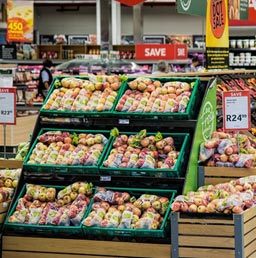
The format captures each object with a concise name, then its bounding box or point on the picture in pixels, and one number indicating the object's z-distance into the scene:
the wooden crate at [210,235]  5.26
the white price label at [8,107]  7.48
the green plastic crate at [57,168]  5.91
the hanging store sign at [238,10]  11.27
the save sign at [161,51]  20.56
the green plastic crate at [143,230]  5.50
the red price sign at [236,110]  6.11
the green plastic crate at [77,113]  6.13
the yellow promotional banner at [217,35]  8.79
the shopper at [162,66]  12.29
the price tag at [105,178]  5.87
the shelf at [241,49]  23.47
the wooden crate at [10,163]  6.62
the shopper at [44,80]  17.44
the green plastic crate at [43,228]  5.69
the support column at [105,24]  18.03
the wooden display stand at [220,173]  6.04
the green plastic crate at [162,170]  5.72
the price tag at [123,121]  6.06
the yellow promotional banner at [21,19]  22.67
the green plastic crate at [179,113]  5.95
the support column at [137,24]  23.98
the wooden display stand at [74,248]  5.52
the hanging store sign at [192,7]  8.51
